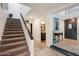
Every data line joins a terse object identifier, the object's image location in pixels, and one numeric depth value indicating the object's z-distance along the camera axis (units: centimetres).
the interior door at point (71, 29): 329
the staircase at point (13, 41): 128
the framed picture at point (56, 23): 234
